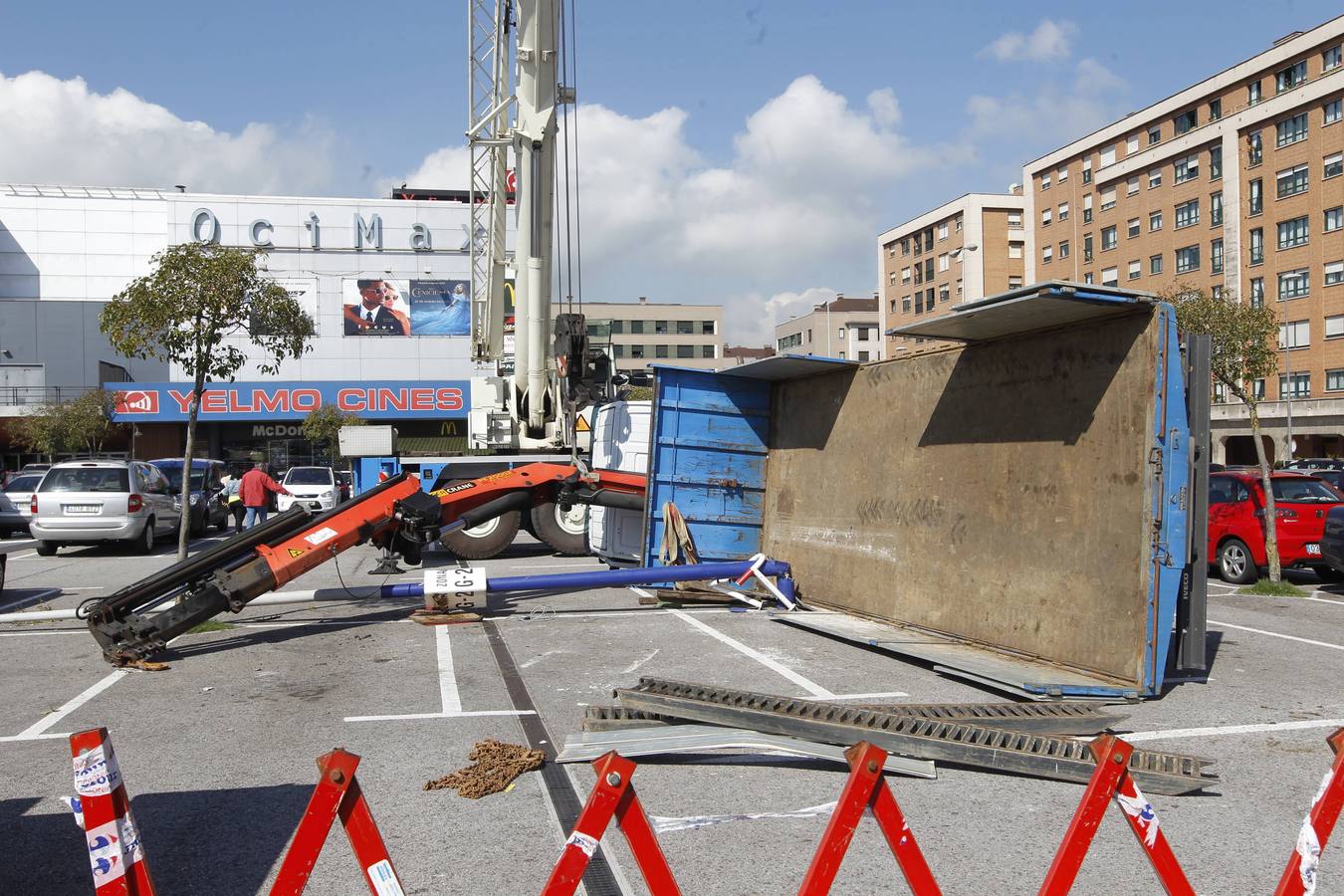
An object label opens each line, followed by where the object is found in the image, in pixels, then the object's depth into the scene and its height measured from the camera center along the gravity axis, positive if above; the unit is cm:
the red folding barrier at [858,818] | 288 -104
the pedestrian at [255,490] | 1836 -92
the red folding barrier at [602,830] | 278 -104
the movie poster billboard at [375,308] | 5191 +633
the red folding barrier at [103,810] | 280 -99
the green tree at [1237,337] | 1609 +151
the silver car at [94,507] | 1811 -119
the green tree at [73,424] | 4197 +54
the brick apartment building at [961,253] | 7181 +1283
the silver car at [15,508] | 2448 -163
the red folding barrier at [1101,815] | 300 -110
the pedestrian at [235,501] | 2047 -127
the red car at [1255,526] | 1379 -118
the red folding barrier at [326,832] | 278 -105
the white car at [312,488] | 2697 -131
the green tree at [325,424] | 4072 +50
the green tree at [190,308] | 1547 +192
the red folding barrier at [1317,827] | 314 -116
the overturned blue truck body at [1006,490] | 704 -45
